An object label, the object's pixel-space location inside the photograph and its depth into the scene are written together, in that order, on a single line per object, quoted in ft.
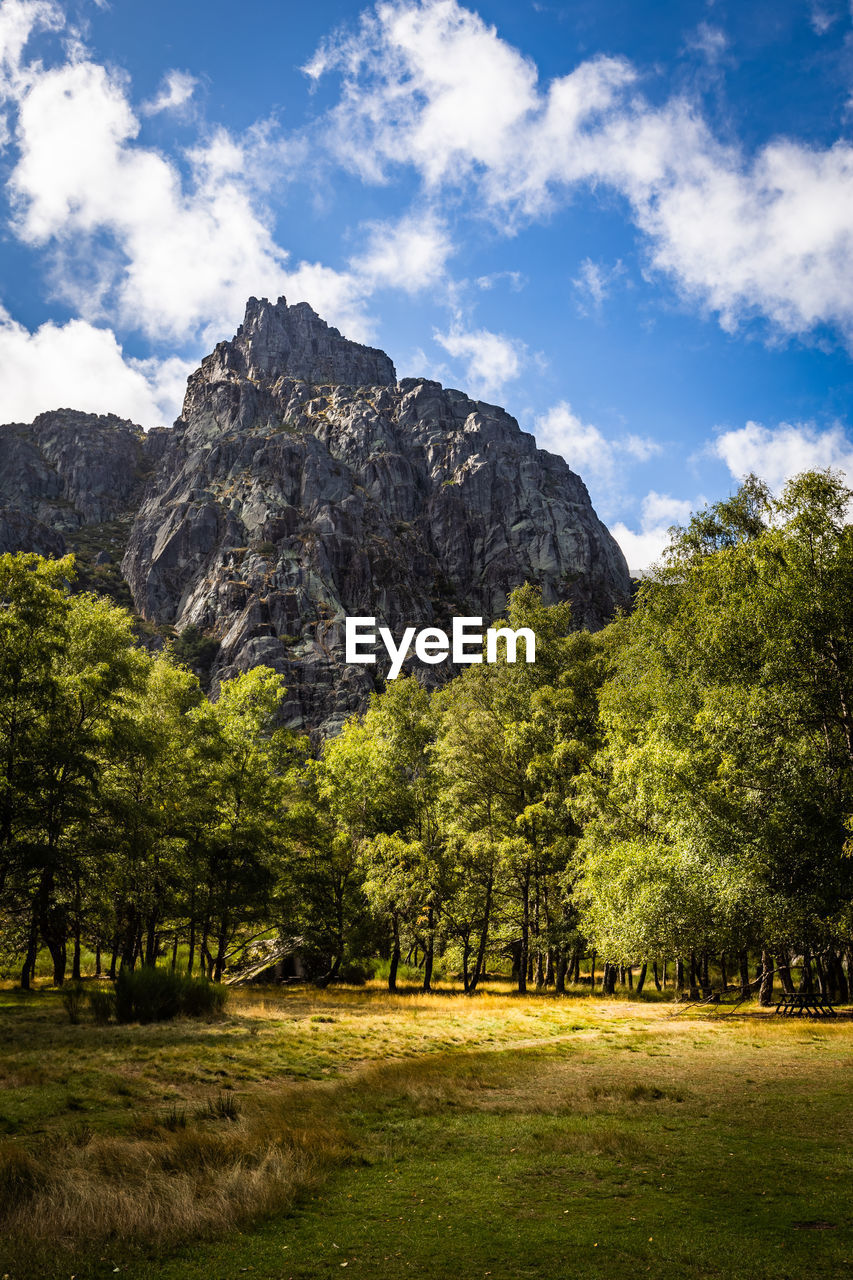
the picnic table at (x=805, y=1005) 81.05
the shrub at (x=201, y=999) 71.15
